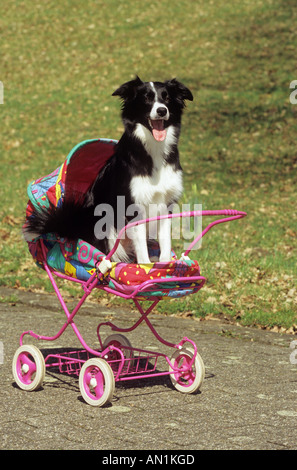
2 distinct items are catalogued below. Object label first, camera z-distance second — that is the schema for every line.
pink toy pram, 8.32
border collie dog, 8.83
